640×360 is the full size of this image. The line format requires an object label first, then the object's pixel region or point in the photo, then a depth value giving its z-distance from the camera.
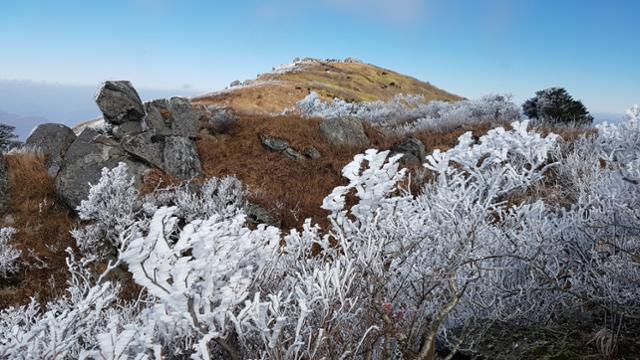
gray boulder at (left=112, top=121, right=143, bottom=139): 10.78
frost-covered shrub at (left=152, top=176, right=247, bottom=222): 8.16
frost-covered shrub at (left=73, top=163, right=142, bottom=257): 7.47
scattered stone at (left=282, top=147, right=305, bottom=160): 11.85
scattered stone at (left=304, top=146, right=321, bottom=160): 11.96
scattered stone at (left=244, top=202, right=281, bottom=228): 8.63
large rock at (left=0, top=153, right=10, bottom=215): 8.78
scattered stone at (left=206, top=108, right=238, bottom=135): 13.27
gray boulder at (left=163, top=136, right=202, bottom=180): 10.30
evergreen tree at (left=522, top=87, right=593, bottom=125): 16.88
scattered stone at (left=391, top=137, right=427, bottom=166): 10.98
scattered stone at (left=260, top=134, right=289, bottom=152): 12.21
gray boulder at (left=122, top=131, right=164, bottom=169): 10.20
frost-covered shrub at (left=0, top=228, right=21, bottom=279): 6.82
